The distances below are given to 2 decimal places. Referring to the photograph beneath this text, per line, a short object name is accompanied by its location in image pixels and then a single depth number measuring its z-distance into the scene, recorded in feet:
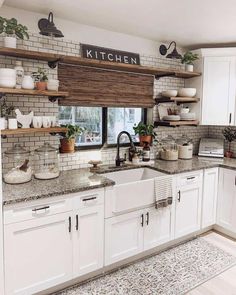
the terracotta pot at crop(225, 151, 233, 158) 12.67
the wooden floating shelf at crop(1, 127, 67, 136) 7.26
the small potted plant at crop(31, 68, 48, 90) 7.88
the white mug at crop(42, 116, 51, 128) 8.08
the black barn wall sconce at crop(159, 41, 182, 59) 10.66
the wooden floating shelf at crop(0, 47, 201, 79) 7.68
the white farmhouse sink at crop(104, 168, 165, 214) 8.07
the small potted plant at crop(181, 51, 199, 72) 11.46
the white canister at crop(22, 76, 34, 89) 7.59
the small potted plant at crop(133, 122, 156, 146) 11.14
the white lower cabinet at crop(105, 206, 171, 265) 8.29
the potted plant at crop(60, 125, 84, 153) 9.16
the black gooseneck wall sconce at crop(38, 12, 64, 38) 7.48
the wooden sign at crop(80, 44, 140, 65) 9.45
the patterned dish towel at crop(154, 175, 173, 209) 8.98
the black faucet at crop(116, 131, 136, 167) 10.40
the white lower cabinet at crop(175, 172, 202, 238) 9.97
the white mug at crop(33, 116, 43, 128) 7.91
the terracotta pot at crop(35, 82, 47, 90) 7.87
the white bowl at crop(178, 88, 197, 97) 11.64
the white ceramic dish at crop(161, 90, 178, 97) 11.21
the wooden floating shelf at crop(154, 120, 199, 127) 11.07
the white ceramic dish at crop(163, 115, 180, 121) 11.17
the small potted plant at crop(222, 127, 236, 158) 12.68
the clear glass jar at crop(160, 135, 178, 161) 11.48
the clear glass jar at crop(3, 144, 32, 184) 7.70
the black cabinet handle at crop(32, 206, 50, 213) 6.77
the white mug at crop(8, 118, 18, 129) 7.41
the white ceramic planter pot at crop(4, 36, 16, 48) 7.45
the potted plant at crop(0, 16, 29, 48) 7.27
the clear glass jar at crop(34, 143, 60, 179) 8.55
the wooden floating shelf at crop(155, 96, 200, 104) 11.10
